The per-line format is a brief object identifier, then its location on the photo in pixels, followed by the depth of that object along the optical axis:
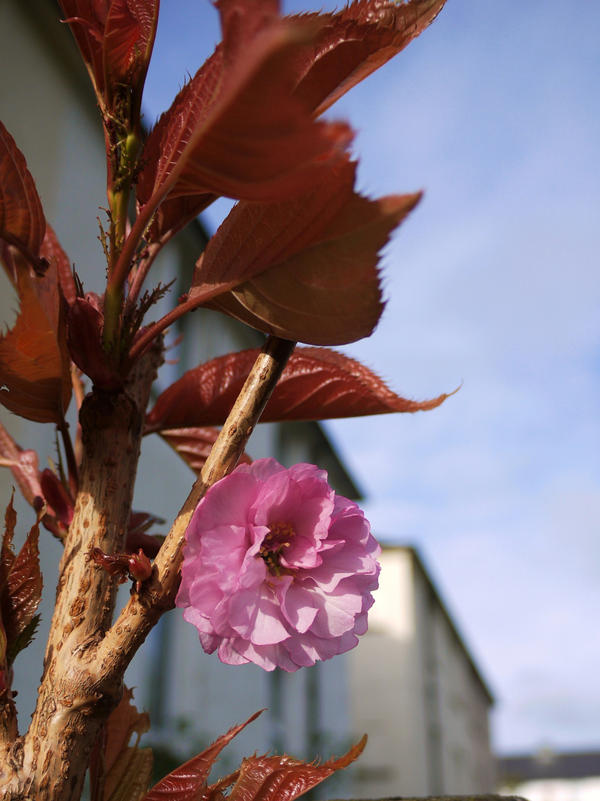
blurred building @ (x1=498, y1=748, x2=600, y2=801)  28.56
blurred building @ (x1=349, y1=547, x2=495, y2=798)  13.28
